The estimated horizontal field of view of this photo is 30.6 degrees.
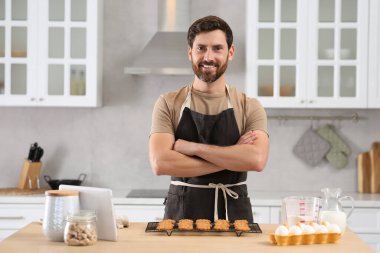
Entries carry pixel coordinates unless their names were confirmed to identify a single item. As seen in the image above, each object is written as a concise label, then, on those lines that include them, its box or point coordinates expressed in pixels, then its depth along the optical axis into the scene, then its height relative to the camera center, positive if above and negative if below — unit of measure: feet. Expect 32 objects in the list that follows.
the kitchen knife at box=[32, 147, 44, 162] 16.92 -0.84
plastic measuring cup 8.90 -1.13
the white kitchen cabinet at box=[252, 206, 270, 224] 15.47 -2.06
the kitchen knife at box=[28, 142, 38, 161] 16.93 -0.77
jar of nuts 8.30 -1.32
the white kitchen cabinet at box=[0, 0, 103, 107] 16.28 +1.57
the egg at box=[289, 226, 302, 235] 8.39 -1.32
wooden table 8.10 -1.50
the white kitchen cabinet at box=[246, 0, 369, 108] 16.20 +1.63
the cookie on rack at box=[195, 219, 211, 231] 8.99 -1.36
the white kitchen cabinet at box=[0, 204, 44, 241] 15.57 -2.15
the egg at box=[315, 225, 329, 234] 8.50 -1.31
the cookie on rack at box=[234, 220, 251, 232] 8.98 -1.36
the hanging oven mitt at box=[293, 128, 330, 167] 17.42 -0.63
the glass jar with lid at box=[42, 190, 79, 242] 8.52 -1.13
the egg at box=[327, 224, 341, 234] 8.55 -1.31
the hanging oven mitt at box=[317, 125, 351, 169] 17.40 -0.64
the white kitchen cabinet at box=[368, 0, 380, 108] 16.14 +1.53
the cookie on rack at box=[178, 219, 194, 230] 9.02 -1.36
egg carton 8.39 -1.42
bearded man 10.71 -0.27
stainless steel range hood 16.28 +1.74
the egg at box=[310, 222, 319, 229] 8.55 -1.27
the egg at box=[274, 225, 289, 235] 8.36 -1.31
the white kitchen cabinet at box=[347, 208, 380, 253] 15.43 -2.23
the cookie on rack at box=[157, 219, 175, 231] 9.03 -1.37
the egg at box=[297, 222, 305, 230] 8.48 -1.26
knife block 16.78 -1.35
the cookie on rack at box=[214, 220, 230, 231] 8.99 -1.36
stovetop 15.97 -1.73
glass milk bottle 9.00 -1.15
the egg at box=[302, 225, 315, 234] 8.44 -1.31
